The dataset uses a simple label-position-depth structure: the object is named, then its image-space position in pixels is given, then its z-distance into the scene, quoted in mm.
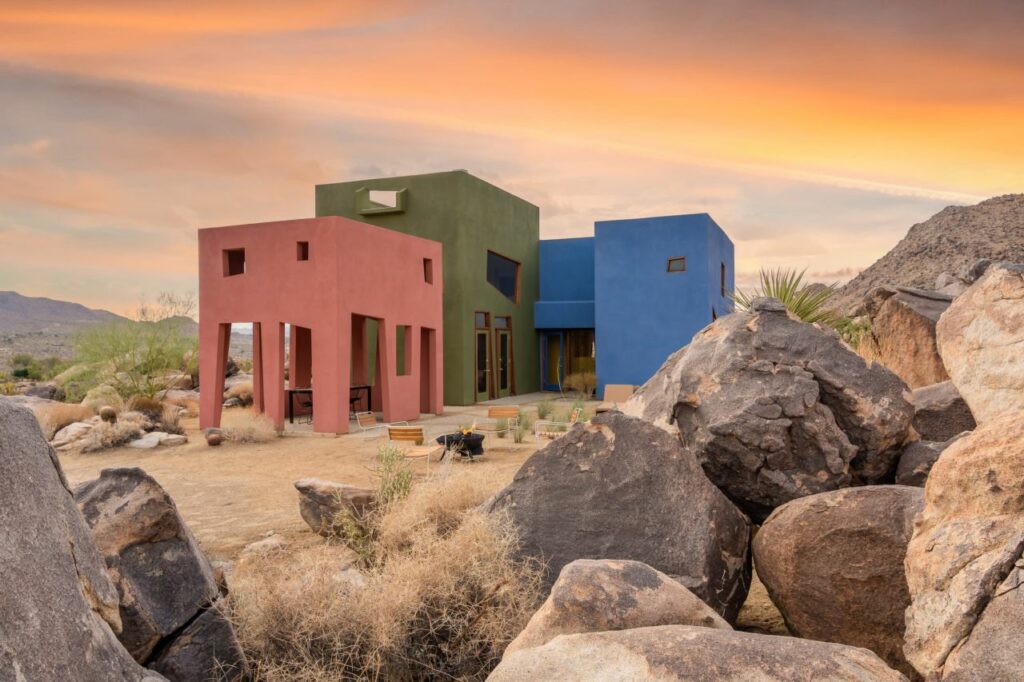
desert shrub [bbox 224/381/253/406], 22781
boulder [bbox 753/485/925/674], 3586
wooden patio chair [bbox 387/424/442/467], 12180
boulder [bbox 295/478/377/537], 6703
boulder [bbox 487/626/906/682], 2271
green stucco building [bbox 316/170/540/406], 23062
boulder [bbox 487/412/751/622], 4191
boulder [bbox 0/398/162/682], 2211
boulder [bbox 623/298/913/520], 4453
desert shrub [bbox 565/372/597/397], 25906
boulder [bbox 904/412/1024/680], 2264
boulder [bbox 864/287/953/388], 8398
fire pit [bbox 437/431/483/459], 11727
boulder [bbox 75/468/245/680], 3568
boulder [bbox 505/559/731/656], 3086
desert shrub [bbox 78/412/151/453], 14359
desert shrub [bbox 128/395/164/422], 18125
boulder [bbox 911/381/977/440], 5605
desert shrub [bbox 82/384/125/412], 18594
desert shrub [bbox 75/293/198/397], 20828
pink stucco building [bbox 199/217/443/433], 15539
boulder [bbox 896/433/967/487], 4488
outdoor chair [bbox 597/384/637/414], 20422
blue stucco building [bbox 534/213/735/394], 23266
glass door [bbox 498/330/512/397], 25297
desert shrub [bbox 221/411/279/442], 14820
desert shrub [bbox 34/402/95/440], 15766
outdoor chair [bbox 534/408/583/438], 13850
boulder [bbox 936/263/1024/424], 3977
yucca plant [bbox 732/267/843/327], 12289
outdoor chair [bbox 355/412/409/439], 15777
